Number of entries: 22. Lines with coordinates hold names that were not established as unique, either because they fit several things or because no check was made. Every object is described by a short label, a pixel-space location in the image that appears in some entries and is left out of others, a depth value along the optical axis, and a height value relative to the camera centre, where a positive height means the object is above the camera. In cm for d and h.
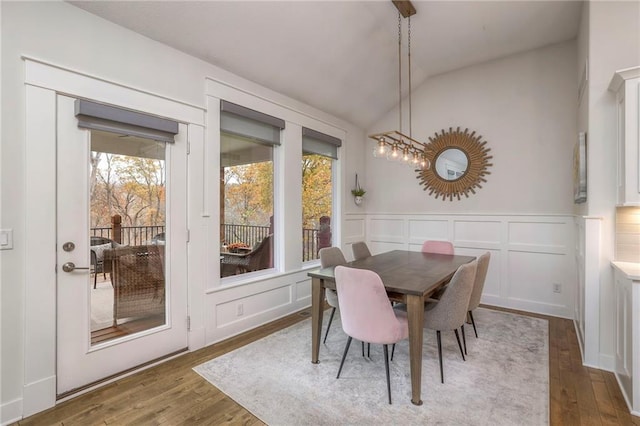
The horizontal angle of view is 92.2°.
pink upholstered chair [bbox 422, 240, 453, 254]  369 -42
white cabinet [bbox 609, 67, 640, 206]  214 +56
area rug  192 -125
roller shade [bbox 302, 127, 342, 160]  412 +100
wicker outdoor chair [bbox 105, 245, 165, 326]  246 -57
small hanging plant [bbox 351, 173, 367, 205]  499 +33
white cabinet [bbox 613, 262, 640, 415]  195 -80
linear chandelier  272 +59
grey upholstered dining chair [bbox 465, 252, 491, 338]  266 -59
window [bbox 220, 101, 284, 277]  319 +28
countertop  196 -39
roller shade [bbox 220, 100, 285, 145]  311 +98
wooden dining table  206 -51
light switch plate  187 -16
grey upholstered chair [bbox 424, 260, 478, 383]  224 -70
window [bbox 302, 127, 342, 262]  423 +35
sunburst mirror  423 +69
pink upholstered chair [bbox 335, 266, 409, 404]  206 -66
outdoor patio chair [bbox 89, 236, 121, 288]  229 -31
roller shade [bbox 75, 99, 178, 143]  217 +70
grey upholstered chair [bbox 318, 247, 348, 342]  295 -49
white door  214 -31
